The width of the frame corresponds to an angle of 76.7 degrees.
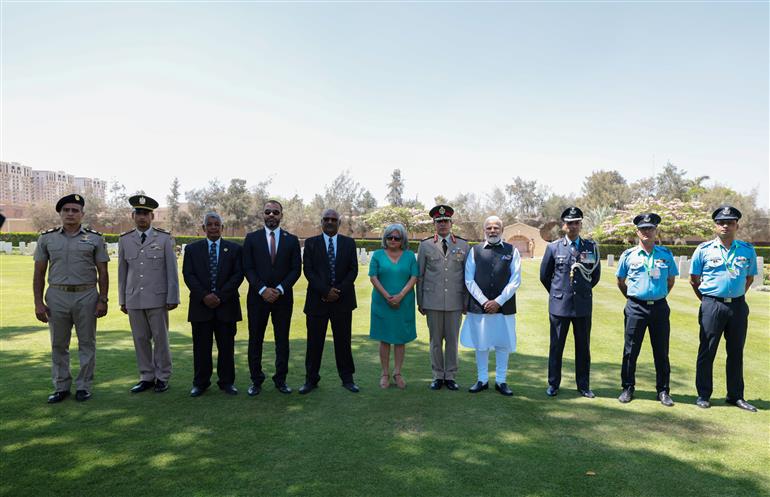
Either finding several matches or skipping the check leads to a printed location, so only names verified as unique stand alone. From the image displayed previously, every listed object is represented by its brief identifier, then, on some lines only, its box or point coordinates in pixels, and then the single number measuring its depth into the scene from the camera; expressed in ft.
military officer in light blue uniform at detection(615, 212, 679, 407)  17.43
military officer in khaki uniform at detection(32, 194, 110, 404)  17.12
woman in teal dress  18.80
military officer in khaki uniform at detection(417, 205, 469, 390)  18.94
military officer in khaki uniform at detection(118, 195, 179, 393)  18.24
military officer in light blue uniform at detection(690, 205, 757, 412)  17.01
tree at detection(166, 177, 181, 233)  210.79
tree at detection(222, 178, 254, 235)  211.41
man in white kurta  18.51
